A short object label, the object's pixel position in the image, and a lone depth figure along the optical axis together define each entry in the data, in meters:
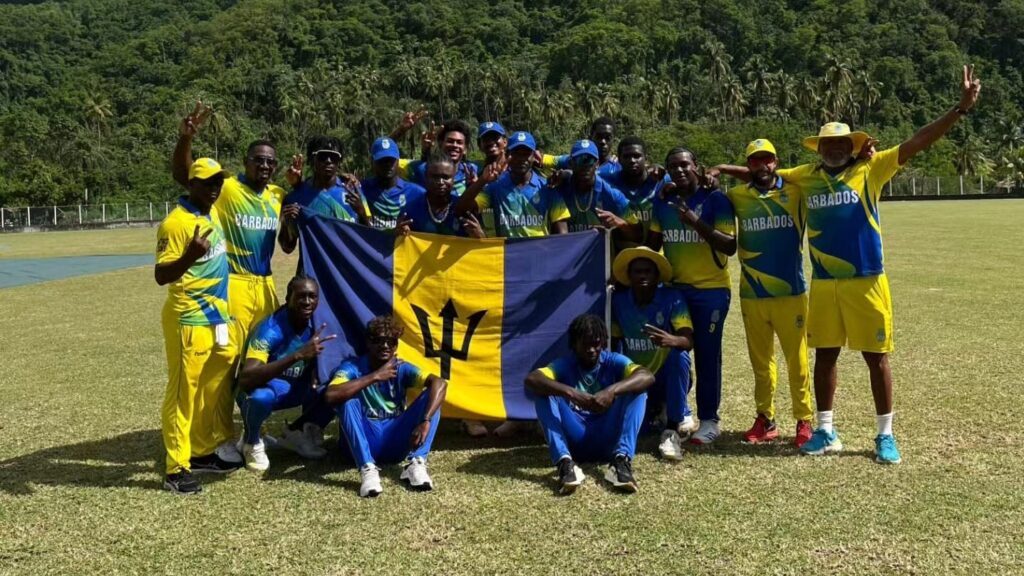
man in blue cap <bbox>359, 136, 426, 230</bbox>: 6.70
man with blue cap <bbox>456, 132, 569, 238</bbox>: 6.47
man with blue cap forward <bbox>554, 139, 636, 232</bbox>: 6.38
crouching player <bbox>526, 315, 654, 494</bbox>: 5.35
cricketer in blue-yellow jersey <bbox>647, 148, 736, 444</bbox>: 6.12
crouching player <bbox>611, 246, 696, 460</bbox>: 6.04
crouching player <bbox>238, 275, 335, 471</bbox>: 5.71
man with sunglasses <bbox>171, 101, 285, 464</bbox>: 6.00
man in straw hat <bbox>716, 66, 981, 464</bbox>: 5.61
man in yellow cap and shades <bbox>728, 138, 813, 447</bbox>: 5.99
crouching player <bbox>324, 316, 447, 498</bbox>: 5.38
